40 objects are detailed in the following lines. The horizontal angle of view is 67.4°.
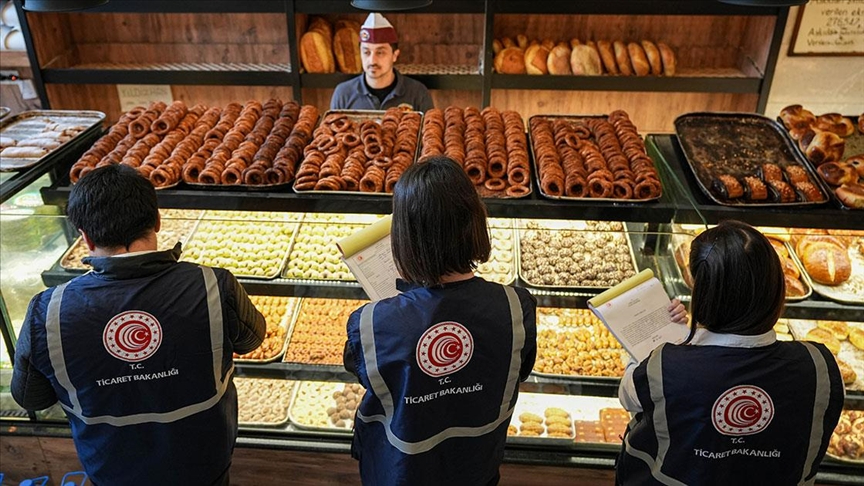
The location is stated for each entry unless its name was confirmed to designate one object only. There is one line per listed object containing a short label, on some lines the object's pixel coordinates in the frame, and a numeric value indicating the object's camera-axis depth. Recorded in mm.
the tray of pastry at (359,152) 2584
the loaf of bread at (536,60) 4793
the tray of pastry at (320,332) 2977
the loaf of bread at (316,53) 4879
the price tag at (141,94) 5562
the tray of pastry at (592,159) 2514
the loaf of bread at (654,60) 4766
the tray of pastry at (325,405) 2963
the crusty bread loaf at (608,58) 4783
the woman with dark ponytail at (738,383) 1673
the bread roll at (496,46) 4871
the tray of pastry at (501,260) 2889
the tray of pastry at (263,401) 2984
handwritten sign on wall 4723
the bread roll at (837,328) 3021
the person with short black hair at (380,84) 4234
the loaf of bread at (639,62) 4746
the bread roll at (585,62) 4754
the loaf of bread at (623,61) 4785
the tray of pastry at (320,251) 2848
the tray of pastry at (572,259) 2789
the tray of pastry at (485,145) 2615
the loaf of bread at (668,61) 4754
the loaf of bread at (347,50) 4957
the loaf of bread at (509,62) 4816
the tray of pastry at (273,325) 2943
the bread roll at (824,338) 2961
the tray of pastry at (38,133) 2795
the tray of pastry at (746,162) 2518
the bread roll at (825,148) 2750
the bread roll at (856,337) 2965
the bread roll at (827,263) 2666
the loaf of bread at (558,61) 4773
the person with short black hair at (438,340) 1739
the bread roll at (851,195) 2438
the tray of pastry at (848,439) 2732
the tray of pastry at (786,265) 2598
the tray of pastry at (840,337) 2891
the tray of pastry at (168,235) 2973
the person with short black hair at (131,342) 1902
